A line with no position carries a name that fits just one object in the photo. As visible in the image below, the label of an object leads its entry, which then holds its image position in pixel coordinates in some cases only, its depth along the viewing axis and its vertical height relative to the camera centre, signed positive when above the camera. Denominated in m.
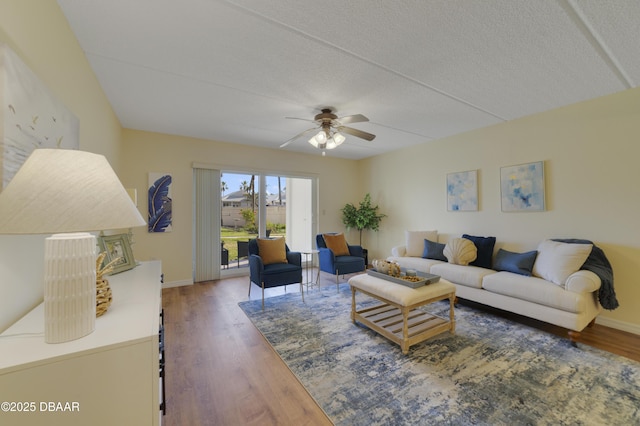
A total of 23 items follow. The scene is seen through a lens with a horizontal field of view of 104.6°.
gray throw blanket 2.41 -0.59
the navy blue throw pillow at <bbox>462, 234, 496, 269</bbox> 3.46 -0.52
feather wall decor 3.99 +0.25
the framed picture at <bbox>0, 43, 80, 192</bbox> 0.99 +0.49
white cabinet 0.78 -0.54
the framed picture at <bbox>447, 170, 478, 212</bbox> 3.92 +0.38
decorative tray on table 2.50 -0.69
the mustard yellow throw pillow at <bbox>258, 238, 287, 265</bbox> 3.57 -0.50
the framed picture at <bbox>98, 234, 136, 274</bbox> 2.00 -0.28
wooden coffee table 2.30 -1.11
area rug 1.58 -1.26
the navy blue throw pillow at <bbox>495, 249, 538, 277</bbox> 2.95 -0.59
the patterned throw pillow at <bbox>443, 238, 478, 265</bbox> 3.47 -0.53
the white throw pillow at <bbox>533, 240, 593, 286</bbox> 2.52 -0.50
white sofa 2.33 -0.81
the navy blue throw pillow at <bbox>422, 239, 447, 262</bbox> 3.91 -0.58
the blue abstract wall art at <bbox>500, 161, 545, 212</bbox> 3.25 +0.37
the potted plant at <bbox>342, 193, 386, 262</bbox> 5.52 -0.01
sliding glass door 4.76 +0.11
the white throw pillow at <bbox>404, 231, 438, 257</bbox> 4.23 -0.43
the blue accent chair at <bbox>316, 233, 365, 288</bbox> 3.89 -0.73
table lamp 0.80 +0.01
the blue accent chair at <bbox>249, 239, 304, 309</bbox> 3.22 -0.73
